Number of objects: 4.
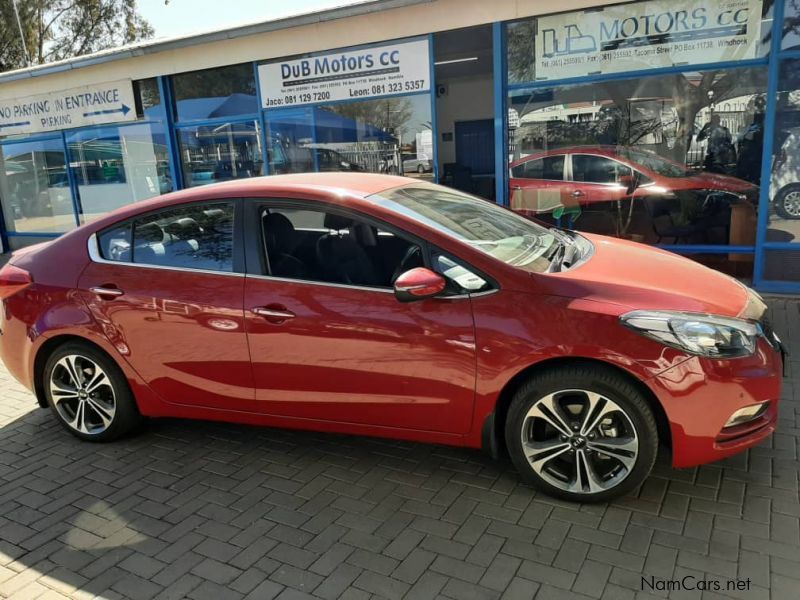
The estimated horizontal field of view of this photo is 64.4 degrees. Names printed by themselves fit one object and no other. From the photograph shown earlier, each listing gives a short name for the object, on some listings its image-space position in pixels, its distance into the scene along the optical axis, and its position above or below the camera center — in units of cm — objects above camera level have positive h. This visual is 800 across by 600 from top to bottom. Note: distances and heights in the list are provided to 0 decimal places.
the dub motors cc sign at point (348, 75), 810 +91
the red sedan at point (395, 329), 291 -93
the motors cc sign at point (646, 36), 661 +95
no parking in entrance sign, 1059 +91
